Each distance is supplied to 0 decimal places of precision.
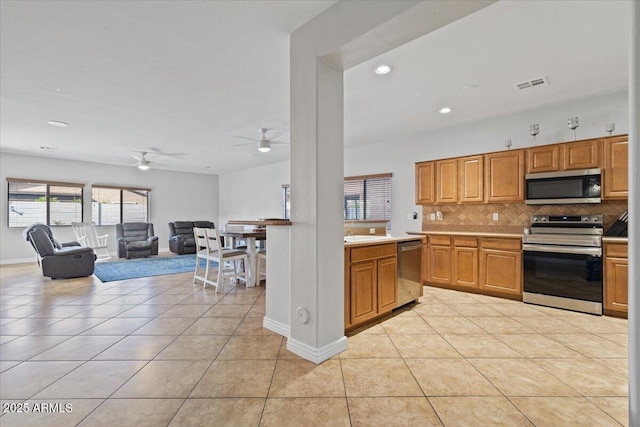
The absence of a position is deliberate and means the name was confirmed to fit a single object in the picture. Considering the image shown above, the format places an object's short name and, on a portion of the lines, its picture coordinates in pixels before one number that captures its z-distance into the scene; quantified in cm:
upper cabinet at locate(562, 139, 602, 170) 338
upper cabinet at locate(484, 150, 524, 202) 391
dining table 452
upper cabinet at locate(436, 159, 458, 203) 448
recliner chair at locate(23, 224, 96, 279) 492
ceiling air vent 317
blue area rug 534
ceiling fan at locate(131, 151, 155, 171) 658
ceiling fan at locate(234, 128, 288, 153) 513
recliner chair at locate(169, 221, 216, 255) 816
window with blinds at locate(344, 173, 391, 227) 565
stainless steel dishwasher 327
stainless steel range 322
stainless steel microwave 336
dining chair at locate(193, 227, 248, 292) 423
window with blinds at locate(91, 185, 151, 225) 787
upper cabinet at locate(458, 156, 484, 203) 424
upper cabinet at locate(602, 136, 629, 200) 322
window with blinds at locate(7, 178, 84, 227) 667
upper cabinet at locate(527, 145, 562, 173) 364
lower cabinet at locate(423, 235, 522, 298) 378
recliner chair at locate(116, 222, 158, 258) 742
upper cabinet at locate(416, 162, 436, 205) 472
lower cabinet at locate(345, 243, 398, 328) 264
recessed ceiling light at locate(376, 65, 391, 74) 289
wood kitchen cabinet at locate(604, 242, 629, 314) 307
